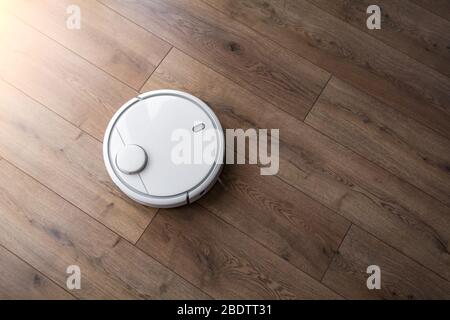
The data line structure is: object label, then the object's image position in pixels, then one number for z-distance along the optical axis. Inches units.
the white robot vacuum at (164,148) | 48.9
